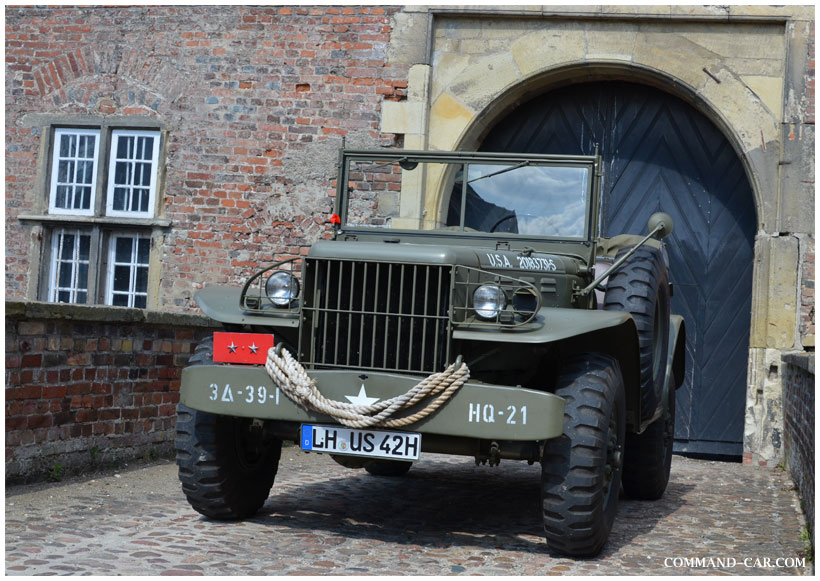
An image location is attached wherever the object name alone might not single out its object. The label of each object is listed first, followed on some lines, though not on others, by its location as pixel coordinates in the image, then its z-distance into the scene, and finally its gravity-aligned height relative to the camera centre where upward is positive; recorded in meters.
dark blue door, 9.81 +1.49
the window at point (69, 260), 10.84 +0.77
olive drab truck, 4.46 -0.09
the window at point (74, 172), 10.81 +1.72
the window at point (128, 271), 10.72 +0.69
